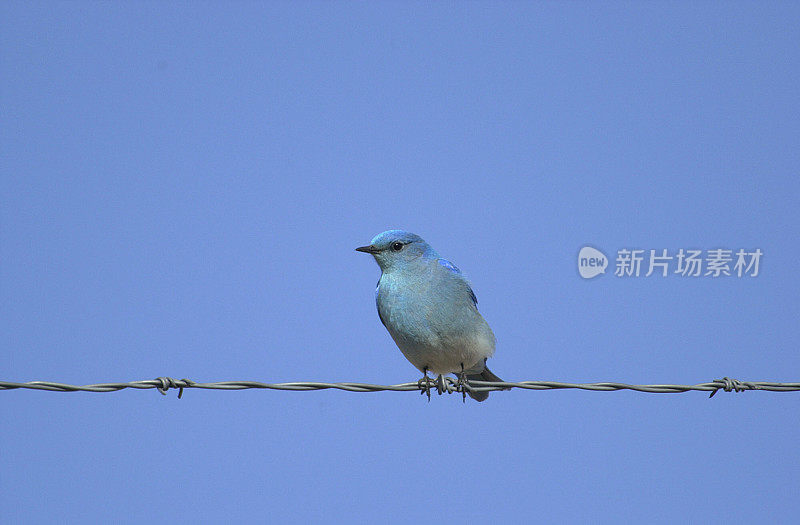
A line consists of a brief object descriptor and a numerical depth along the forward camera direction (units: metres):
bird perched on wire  14.99
